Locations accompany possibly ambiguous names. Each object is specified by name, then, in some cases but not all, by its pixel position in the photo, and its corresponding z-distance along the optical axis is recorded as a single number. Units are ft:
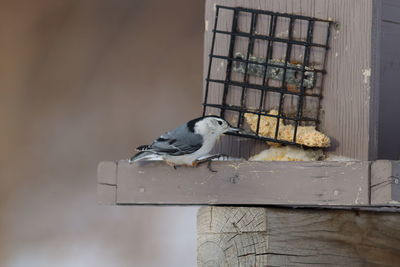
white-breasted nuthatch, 20.01
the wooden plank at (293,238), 18.99
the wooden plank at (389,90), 22.59
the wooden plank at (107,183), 20.42
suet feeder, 18.83
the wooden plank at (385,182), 17.51
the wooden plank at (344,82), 20.83
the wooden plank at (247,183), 18.33
